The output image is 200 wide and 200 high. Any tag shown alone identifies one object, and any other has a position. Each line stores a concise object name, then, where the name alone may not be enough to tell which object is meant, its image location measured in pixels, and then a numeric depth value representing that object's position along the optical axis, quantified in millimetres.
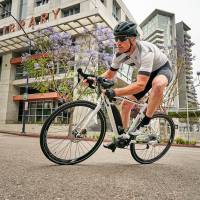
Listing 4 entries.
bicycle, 3041
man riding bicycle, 3199
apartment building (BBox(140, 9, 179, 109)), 124188
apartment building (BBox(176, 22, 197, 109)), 118062
